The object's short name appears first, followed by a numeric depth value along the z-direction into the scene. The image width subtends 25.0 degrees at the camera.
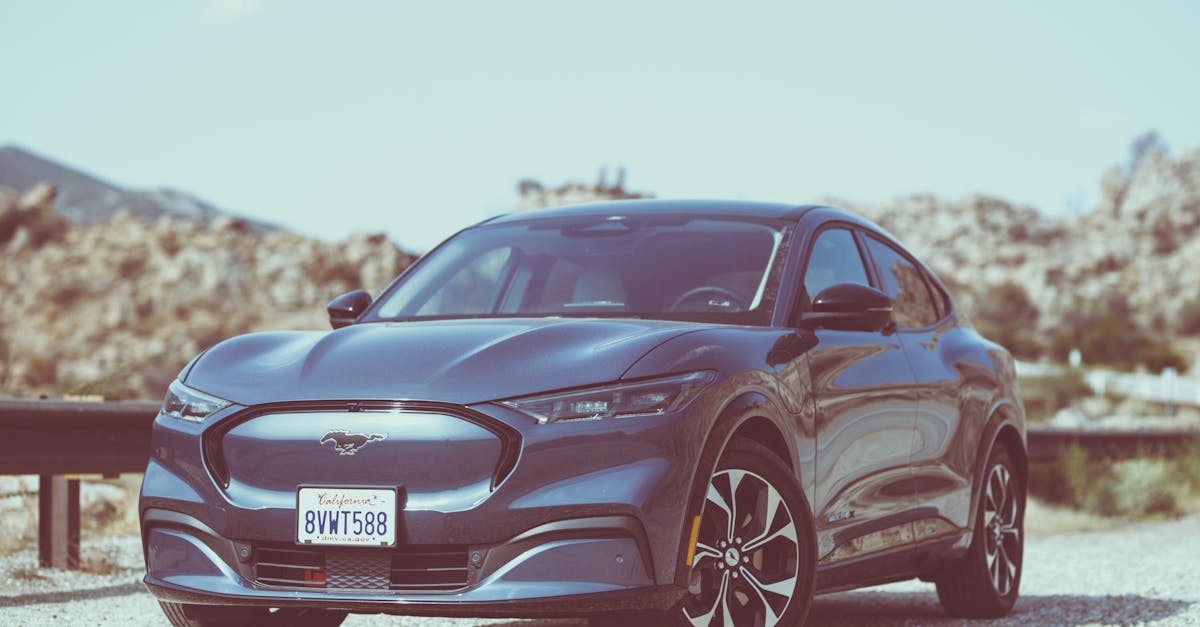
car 7.39
